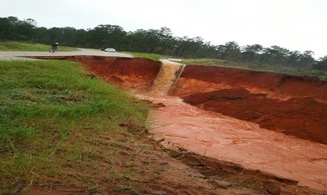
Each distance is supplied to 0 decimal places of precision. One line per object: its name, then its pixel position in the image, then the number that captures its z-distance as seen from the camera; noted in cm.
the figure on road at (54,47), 1802
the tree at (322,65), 4498
